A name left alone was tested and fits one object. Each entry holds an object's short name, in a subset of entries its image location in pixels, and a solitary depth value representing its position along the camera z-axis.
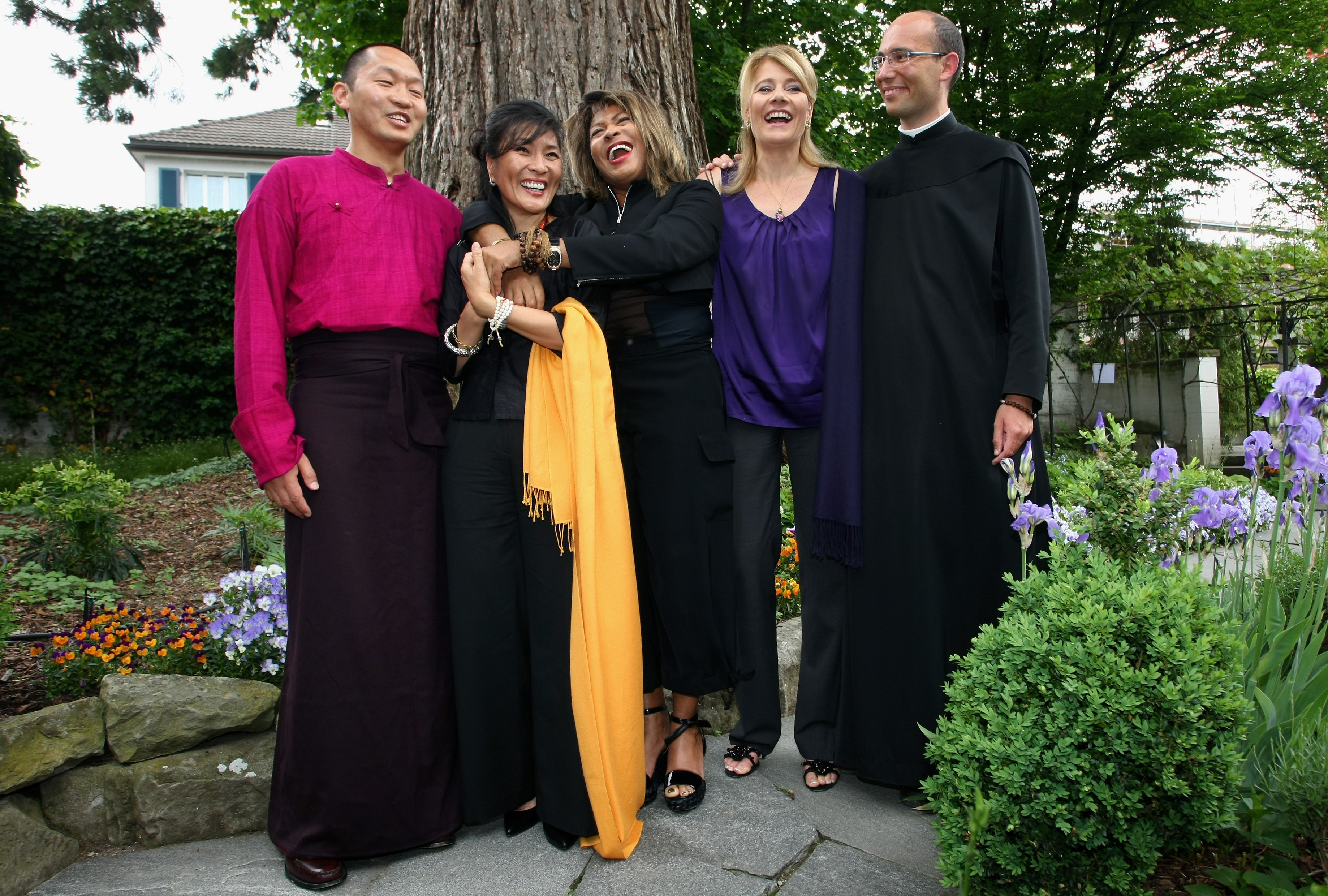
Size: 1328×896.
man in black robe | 2.62
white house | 21.17
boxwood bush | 1.71
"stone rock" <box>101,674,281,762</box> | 2.60
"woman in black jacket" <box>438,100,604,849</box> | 2.47
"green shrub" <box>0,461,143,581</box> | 4.78
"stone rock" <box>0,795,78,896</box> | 2.34
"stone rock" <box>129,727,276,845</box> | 2.58
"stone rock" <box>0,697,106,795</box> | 2.46
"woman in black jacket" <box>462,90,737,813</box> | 2.58
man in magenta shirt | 2.37
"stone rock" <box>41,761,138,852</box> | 2.53
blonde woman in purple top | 2.76
